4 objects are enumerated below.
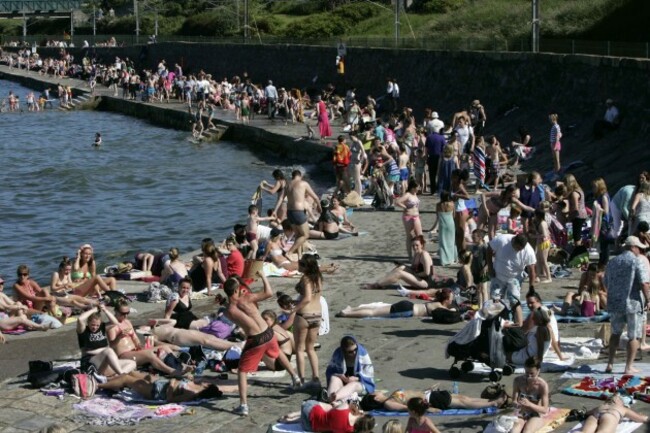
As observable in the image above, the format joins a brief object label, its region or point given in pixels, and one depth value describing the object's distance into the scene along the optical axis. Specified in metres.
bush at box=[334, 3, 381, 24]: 70.12
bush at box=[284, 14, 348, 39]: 69.12
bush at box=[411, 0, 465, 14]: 62.78
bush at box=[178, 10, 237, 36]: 83.62
